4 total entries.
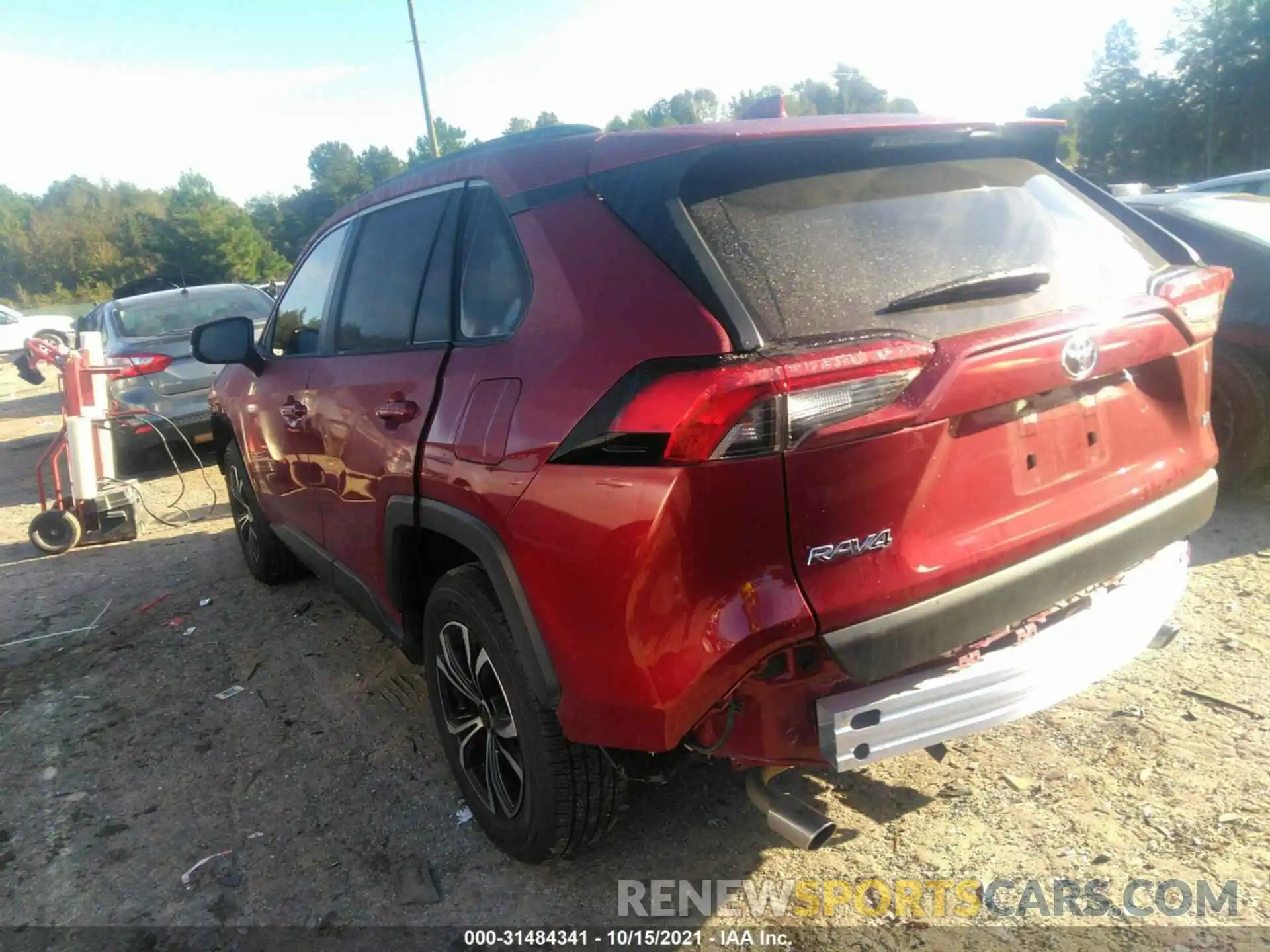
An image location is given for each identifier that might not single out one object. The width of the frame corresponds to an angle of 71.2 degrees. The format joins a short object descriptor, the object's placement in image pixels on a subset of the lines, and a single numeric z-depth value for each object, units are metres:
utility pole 21.20
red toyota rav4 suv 1.77
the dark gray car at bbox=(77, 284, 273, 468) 8.08
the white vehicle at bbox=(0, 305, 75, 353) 23.23
